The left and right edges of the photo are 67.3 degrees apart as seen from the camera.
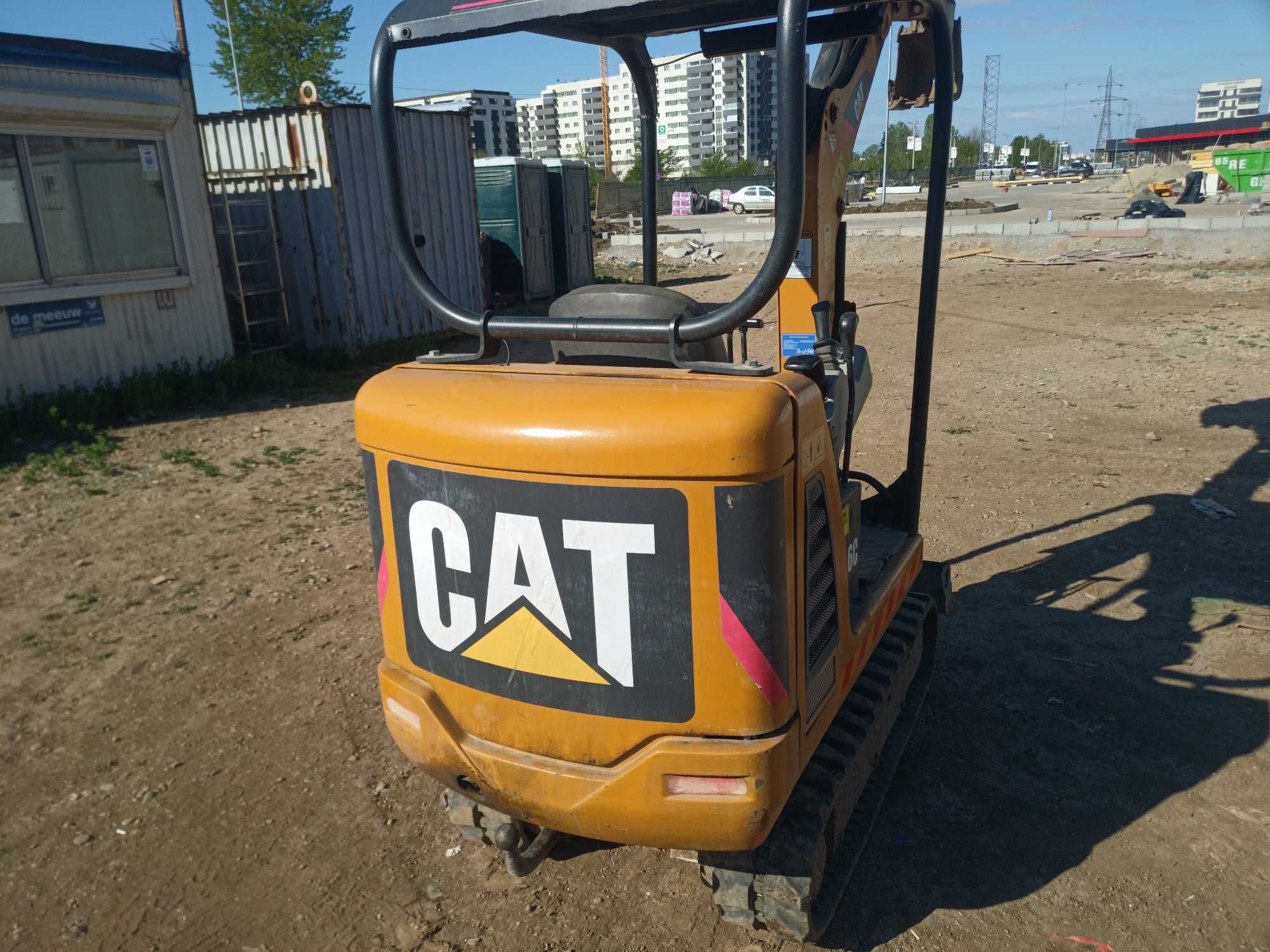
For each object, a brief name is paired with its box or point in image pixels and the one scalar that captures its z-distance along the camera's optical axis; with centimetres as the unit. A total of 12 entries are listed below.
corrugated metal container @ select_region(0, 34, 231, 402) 875
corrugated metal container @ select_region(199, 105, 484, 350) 1183
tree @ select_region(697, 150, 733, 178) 7569
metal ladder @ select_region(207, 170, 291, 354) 1203
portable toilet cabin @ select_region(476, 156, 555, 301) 1708
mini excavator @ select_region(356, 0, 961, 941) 230
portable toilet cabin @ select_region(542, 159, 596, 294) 1819
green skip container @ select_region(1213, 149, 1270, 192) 3531
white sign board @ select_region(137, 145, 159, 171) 993
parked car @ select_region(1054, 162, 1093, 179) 7245
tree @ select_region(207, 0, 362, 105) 3444
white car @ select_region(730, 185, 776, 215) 4772
